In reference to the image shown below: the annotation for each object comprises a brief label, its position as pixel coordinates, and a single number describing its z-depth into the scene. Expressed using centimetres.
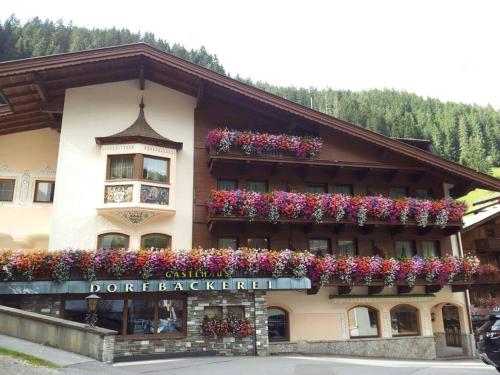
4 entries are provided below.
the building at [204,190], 1748
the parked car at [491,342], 1088
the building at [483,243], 3025
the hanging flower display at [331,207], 1894
